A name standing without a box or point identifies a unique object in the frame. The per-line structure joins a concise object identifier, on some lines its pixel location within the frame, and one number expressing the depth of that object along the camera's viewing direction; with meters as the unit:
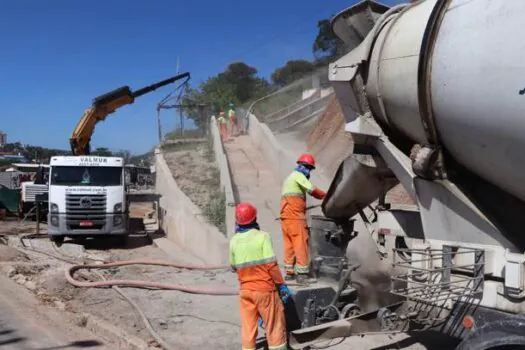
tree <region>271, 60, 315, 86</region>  41.88
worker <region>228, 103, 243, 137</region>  24.51
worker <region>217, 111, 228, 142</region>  23.16
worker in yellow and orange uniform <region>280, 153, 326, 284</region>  6.53
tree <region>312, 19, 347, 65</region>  37.84
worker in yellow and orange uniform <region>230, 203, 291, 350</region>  4.66
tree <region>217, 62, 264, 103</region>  50.28
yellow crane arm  17.84
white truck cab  15.10
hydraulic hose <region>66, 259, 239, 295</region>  8.16
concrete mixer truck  3.10
